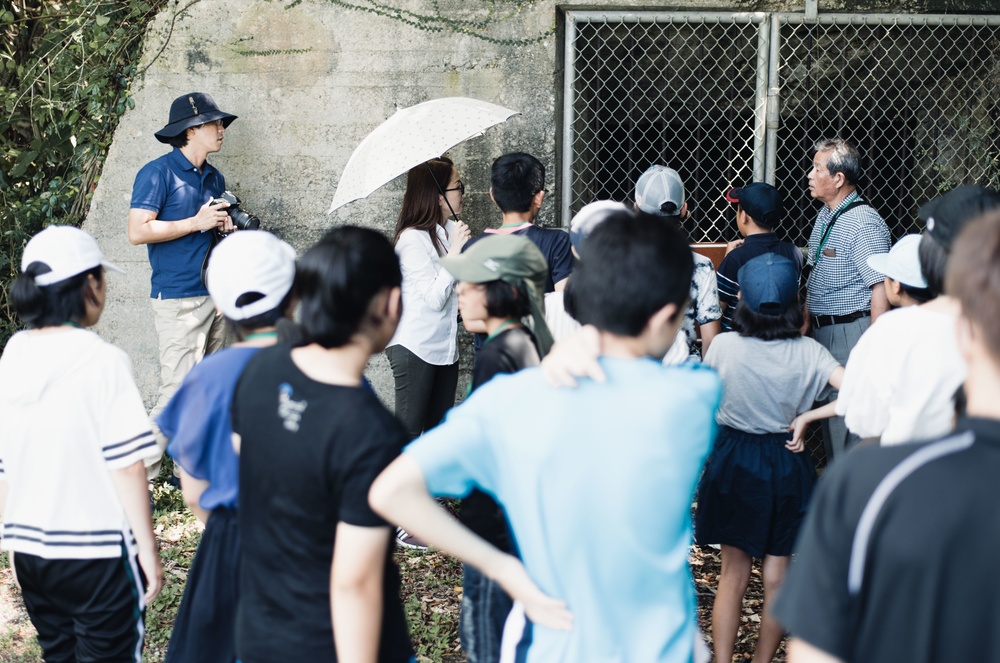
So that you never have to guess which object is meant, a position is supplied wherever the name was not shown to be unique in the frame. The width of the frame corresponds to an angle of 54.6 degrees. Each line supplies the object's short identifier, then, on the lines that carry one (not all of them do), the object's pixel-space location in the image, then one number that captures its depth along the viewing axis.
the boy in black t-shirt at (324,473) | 1.85
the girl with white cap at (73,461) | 2.47
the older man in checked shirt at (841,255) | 4.38
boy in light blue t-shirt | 1.68
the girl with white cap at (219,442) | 2.34
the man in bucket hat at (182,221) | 4.69
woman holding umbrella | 4.36
